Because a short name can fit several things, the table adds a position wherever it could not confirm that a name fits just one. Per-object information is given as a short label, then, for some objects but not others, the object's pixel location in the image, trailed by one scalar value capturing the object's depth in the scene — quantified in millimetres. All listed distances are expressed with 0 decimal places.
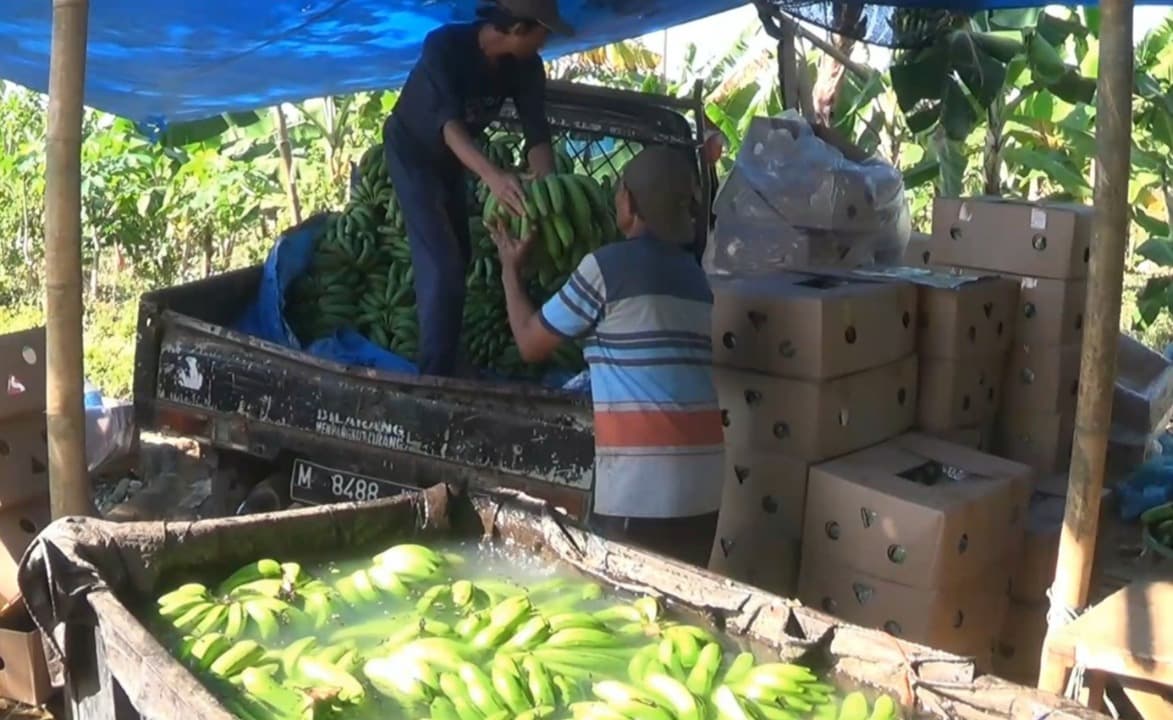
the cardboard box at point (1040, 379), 4859
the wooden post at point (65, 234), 2811
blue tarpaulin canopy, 5113
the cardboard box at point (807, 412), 3916
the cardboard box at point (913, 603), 3688
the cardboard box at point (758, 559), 4047
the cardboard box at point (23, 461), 3721
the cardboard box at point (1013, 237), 4785
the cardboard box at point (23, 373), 3707
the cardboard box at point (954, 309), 4379
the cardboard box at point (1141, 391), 5535
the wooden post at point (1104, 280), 2818
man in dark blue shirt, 4688
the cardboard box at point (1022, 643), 4176
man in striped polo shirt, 3471
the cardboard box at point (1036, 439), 4930
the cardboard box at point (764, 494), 3969
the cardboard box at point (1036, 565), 4141
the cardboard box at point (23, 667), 3561
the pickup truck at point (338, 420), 4082
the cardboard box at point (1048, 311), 4785
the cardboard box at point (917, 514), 3650
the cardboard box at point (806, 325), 3871
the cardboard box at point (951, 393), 4414
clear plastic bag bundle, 5184
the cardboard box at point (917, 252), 5359
